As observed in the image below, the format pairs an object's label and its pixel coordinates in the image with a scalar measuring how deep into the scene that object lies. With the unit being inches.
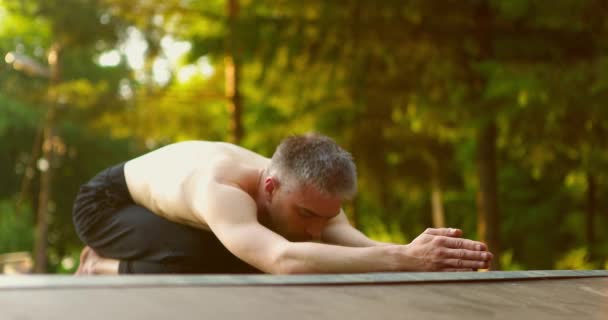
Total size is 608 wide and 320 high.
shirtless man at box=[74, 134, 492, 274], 113.2
